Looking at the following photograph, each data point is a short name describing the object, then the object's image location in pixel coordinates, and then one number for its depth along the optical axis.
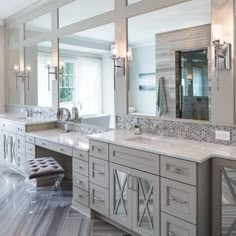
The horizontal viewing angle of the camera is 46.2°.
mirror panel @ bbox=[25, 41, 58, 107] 4.72
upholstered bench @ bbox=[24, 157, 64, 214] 3.18
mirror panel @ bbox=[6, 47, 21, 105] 5.76
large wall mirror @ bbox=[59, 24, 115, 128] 3.67
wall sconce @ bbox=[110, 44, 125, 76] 3.39
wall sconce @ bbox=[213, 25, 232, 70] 2.40
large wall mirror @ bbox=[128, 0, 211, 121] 2.67
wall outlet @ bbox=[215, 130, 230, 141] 2.47
